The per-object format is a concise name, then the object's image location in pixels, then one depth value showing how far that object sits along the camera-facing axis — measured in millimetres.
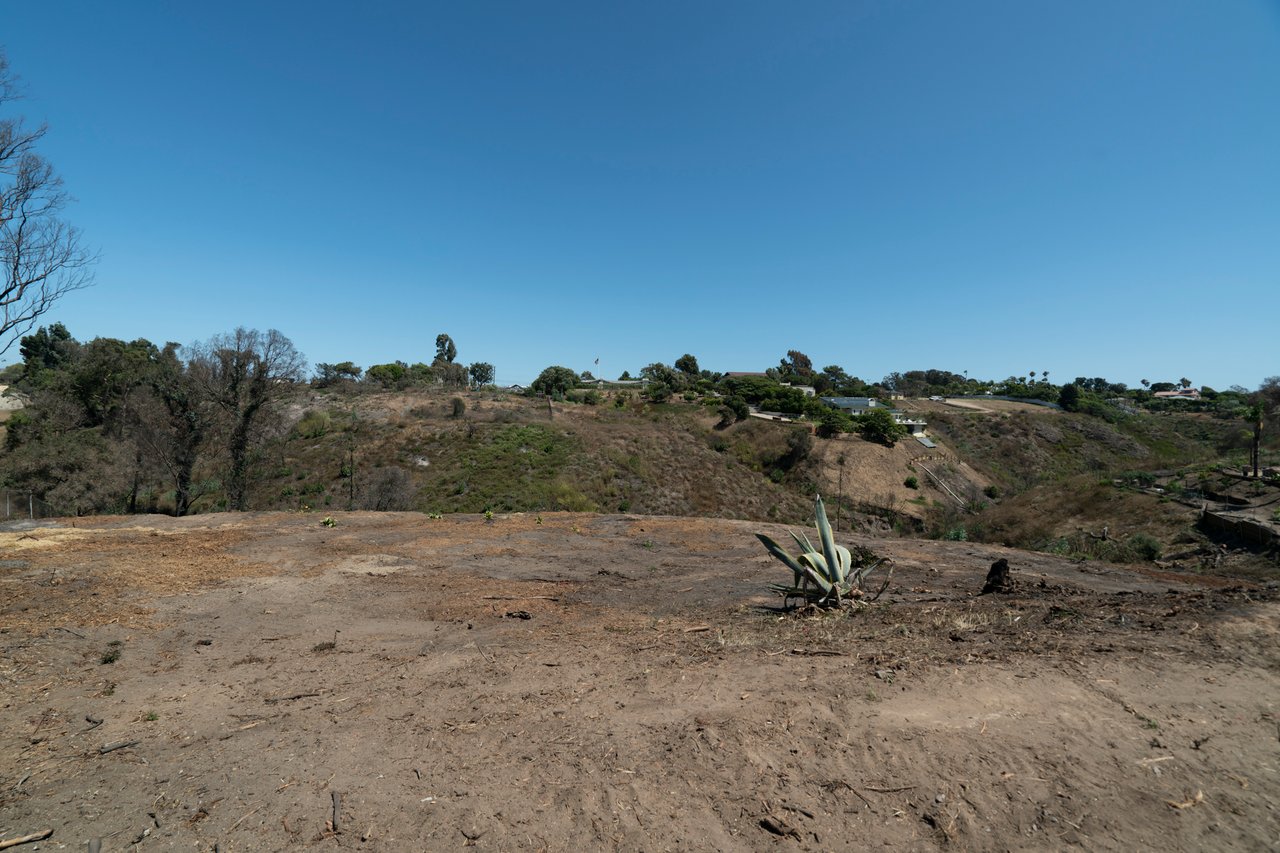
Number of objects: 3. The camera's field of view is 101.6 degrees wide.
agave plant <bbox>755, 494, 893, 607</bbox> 6473
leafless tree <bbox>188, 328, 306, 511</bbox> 20328
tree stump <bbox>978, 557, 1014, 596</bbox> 7289
